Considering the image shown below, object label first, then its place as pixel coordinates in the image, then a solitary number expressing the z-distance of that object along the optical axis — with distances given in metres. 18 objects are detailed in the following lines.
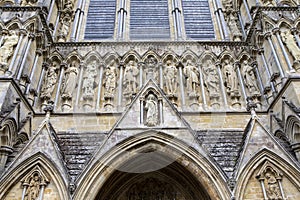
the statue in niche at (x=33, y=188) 7.57
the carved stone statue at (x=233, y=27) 13.31
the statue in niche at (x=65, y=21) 13.35
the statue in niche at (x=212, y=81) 11.24
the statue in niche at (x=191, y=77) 11.32
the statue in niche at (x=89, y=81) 11.19
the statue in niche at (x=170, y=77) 11.32
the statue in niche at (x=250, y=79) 11.40
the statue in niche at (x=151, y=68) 11.74
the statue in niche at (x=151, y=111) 8.88
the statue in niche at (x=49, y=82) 11.15
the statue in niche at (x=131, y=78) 11.23
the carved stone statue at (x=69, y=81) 11.22
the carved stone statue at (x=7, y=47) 9.83
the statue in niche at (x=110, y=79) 11.26
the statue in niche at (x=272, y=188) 7.65
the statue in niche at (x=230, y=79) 11.39
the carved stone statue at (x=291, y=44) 10.34
